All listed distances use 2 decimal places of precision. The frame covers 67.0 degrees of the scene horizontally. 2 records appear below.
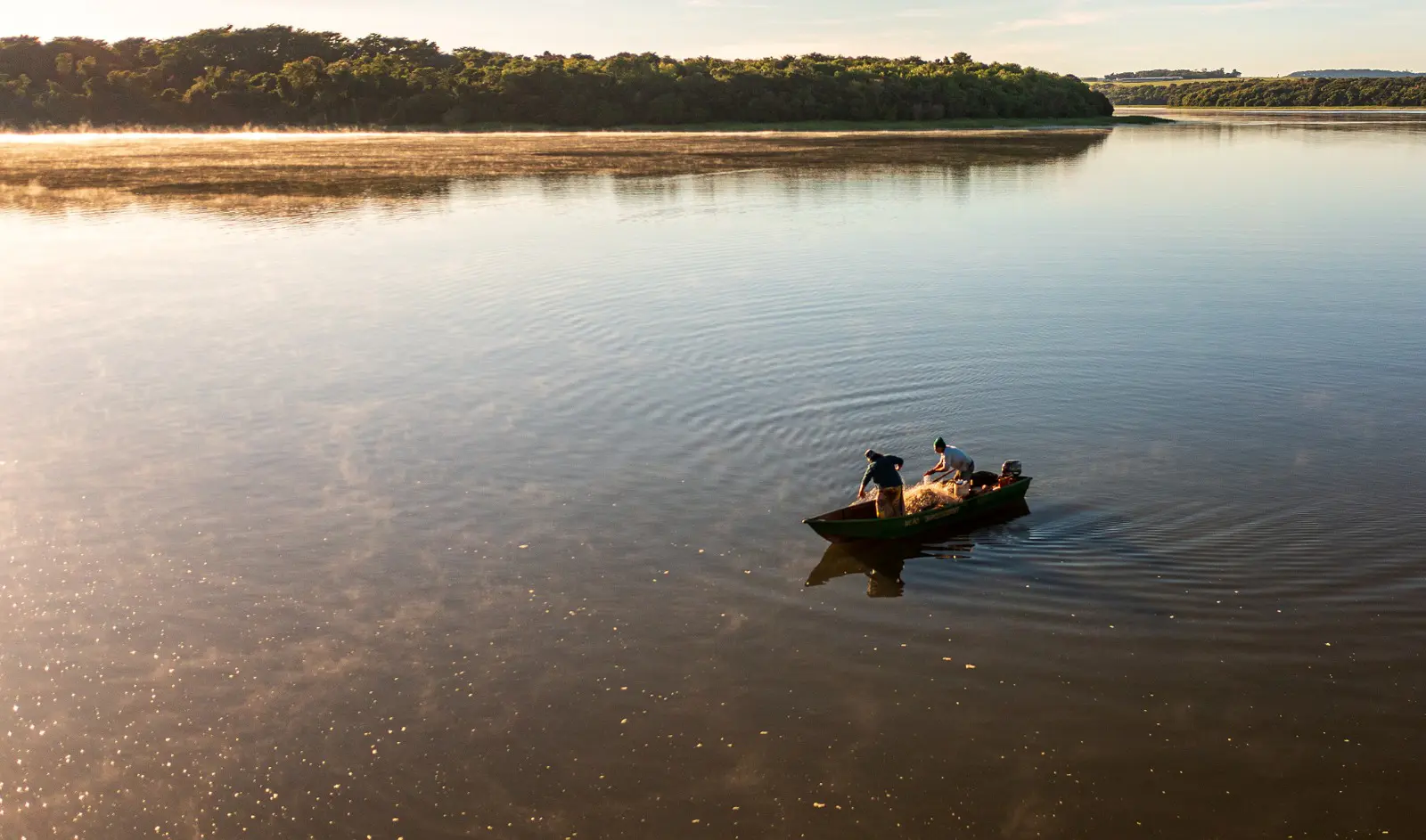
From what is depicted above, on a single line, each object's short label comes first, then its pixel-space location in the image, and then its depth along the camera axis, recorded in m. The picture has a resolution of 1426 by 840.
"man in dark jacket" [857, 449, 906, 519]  19.81
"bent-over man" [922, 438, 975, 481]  20.78
